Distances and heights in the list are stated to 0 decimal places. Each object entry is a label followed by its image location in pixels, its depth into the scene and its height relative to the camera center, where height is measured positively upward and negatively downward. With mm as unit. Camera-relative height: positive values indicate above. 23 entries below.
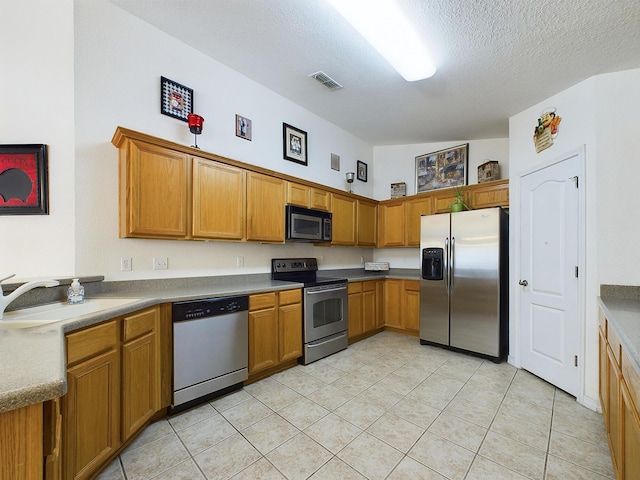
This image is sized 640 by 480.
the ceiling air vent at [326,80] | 3019 +1727
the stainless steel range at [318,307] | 3164 -785
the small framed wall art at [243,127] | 3168 +1264
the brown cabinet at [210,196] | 2223 +455
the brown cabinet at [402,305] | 4121 -965
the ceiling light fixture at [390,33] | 1971 +1562
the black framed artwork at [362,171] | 4852 +1169
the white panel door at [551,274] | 2541 -338
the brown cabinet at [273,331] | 2678 -893
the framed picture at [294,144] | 3643 +1254
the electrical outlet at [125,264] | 2373 -188
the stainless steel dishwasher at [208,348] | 2184 -874
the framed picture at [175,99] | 2615 +1324
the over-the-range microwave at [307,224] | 3273 +190
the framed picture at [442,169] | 4293 +1097
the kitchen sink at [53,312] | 1462 -405
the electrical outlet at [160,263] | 2545 -195
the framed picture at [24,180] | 2100 +455
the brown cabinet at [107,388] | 1415 -845
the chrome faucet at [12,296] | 1494 -280
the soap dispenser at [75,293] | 1894 -342
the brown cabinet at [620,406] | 1096 -797
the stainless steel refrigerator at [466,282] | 3246 -508
